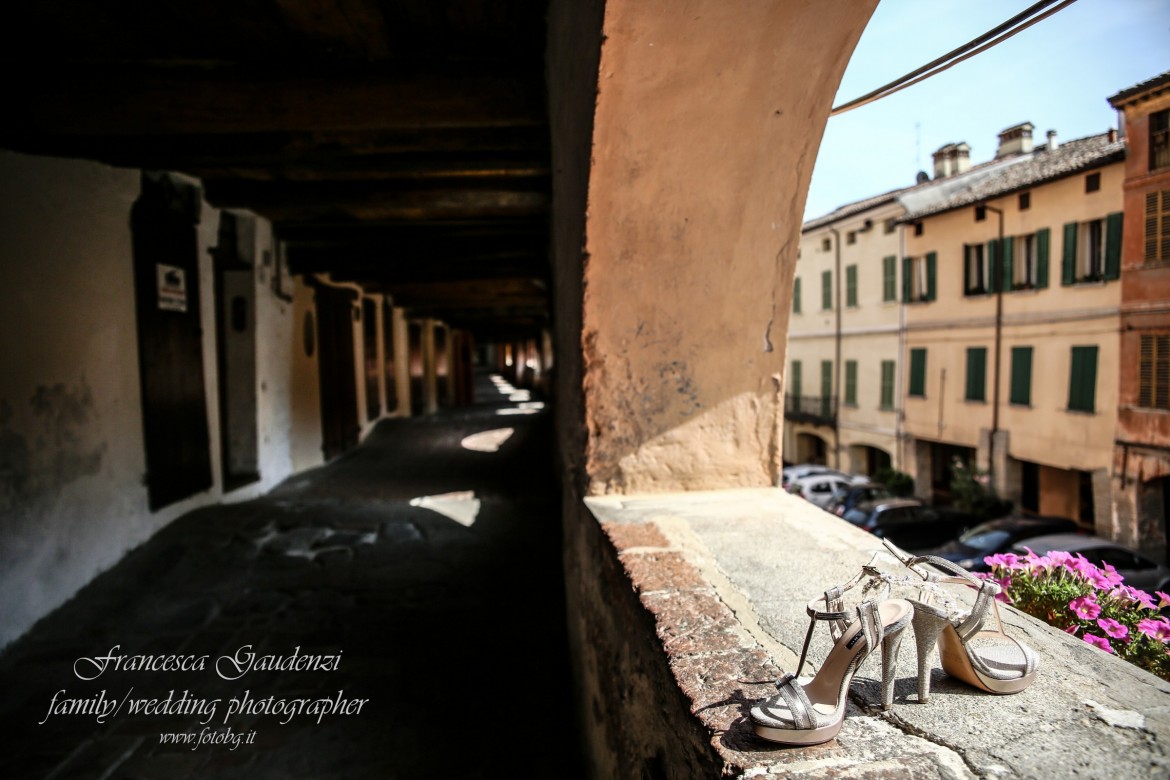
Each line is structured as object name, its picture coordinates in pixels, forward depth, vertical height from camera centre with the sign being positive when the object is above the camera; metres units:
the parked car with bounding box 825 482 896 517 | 11.88 -2.63
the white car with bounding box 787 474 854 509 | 12.73 -2.58
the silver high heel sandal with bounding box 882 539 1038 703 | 0.95 -0.45
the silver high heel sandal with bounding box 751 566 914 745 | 0.89 -0.47
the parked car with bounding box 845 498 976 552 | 10.31 -2.73
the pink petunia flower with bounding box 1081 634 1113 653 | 1.39 -0.63
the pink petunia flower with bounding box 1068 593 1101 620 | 1.43 -0.58
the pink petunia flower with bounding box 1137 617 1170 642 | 1.34 -0.59
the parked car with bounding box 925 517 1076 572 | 8.41 -2.51
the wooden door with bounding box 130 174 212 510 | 4.41 +0.23
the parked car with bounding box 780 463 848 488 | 13.46 -2.44
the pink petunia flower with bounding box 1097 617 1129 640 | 1.39 -0.61
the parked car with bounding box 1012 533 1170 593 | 7.26 -2.42
